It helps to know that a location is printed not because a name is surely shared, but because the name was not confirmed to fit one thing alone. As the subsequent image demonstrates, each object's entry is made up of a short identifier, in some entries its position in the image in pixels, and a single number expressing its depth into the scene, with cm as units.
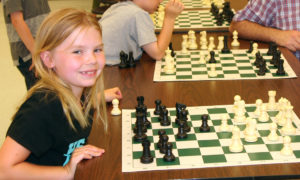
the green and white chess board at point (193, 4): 402
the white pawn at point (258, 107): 189
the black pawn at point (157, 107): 194
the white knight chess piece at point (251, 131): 168
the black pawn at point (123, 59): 258
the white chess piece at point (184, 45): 281
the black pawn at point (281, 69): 232
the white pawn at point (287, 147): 157
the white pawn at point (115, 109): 198
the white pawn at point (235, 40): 287
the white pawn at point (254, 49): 268
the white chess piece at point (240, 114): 185
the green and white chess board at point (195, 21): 332
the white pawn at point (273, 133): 168
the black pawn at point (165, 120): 183
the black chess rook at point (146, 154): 156
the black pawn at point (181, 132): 173
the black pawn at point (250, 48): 272
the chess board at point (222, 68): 234
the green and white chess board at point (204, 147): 154
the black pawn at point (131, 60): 259
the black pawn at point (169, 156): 156
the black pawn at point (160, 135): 166
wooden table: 149
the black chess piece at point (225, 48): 273
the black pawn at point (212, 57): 255
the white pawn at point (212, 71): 235
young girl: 157
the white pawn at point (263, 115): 185
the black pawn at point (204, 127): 176
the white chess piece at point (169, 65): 244
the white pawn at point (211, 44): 283
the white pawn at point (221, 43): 282
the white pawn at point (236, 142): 160
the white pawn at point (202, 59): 258
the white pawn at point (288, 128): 172
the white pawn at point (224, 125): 178
